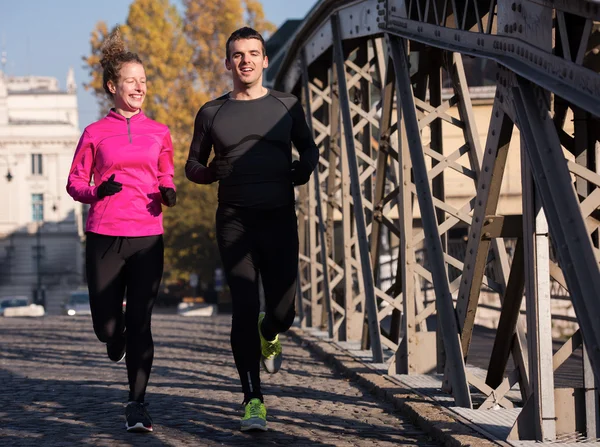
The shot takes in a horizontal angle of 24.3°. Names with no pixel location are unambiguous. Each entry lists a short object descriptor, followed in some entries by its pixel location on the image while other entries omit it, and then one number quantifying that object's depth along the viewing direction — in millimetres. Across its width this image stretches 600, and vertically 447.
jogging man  7383
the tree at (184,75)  61625
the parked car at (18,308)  53000
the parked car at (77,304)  51906
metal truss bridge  5438
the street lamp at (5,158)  93000
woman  7398
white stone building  90056
